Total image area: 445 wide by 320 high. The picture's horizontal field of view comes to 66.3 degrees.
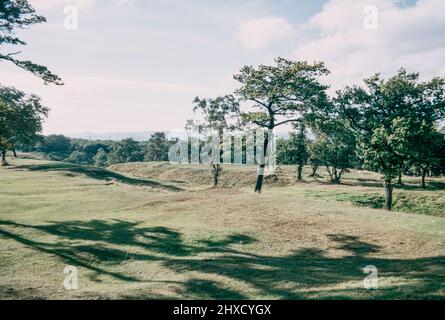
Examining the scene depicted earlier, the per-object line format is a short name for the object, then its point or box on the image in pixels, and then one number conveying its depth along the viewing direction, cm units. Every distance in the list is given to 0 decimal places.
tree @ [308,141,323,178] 6803
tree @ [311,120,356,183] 6378
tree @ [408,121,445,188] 3209
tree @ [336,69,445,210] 3250
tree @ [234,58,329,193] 3344
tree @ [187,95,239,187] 5144
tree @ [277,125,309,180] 6781
